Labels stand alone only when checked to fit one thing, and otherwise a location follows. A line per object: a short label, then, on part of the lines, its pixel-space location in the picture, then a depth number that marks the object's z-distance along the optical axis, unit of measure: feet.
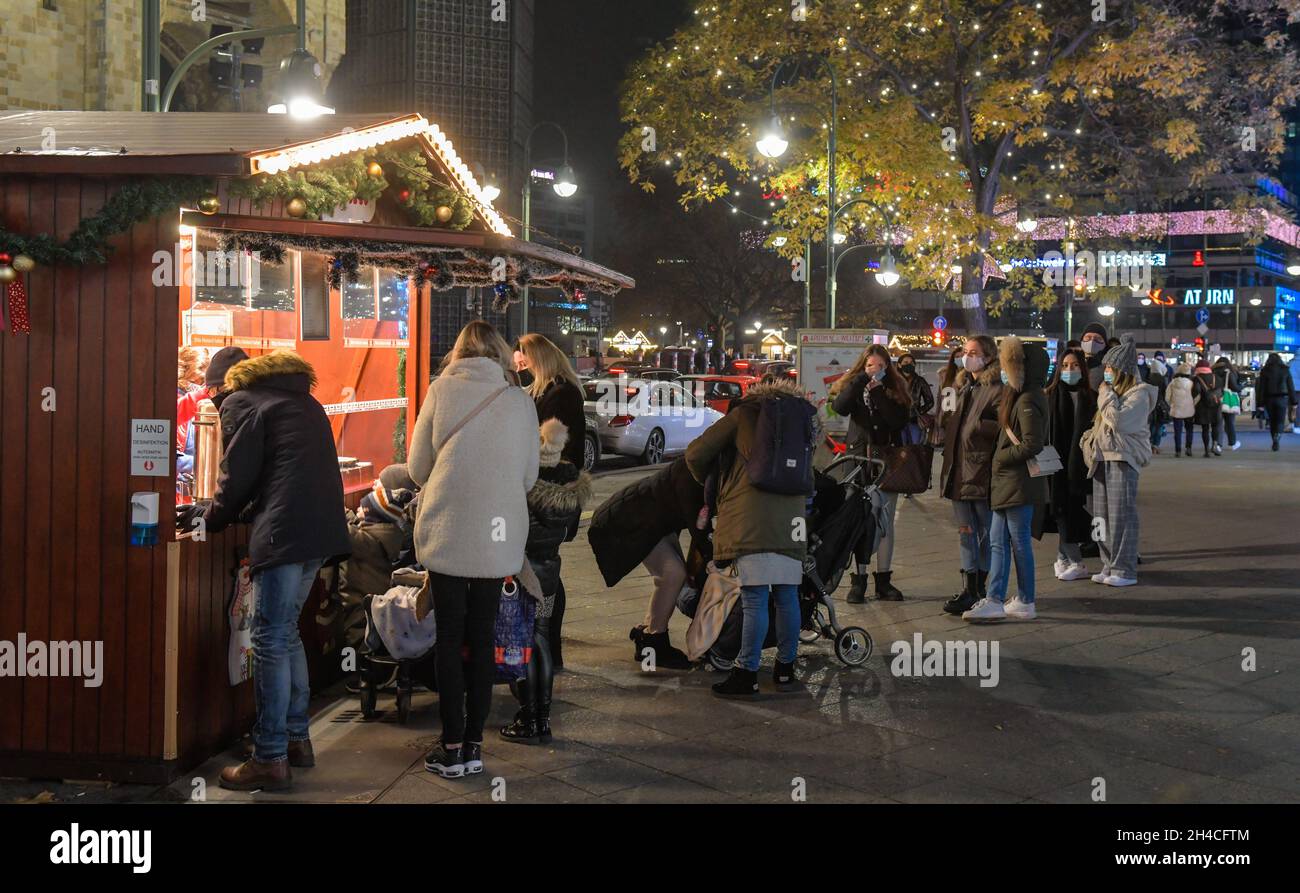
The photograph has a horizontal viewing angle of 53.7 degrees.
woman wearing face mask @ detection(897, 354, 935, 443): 37.29
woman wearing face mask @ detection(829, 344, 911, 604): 32.17
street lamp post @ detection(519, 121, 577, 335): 80.23
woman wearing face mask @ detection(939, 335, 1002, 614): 29.84
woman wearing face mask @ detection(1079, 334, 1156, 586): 34.19
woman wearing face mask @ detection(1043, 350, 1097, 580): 36.35
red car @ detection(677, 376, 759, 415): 87.61
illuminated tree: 73.00
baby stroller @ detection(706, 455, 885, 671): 25.34
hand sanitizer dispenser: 17.69
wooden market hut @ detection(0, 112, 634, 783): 17.67
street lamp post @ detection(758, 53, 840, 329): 66.80
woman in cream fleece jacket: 18.08
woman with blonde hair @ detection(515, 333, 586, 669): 24.08
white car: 72.43
